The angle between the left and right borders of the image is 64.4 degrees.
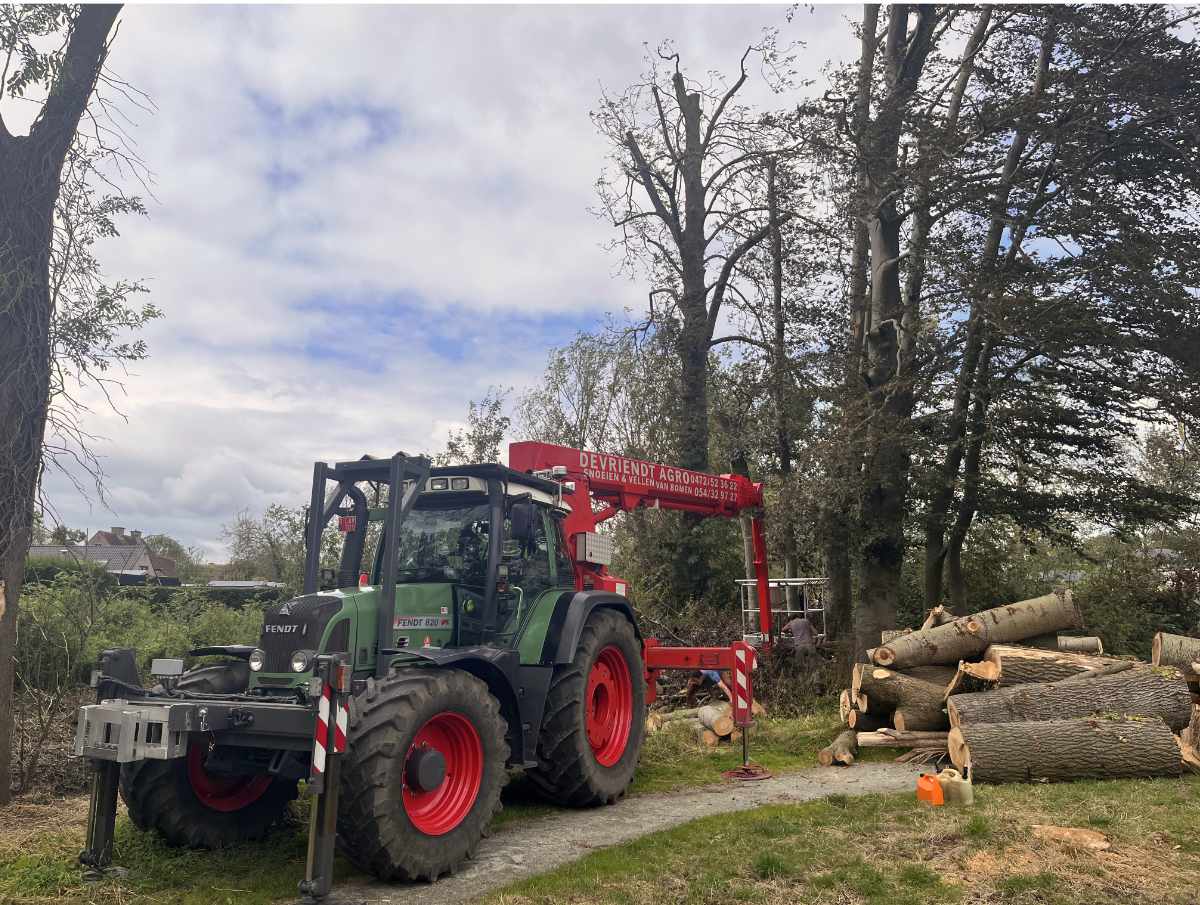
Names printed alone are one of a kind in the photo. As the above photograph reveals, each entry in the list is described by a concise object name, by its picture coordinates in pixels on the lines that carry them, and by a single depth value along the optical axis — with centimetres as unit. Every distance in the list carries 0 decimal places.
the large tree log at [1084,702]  913
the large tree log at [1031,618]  1123
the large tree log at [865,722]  1086
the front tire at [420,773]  527
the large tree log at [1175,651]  1134
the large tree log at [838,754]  984
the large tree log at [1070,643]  1158
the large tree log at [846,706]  1109
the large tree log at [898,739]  1002
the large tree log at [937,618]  1200
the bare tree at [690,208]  1991
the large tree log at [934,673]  1084
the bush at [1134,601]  1627
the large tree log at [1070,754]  841
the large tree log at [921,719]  1030
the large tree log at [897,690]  1037
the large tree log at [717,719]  1087
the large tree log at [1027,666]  984
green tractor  533
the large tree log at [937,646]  1086
